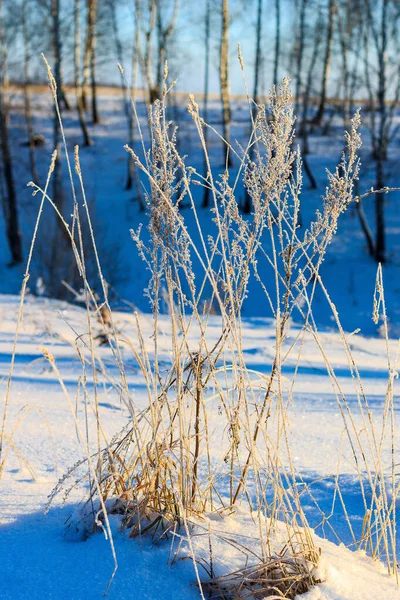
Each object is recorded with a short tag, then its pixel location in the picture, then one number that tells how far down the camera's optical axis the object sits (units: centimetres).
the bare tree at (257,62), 1516
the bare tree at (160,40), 1586
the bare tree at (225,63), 1600
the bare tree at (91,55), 1931
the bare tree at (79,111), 1957
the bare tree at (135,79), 1655
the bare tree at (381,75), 1153
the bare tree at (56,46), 1237
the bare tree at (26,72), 1432
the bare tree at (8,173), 1349
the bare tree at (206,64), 1670
